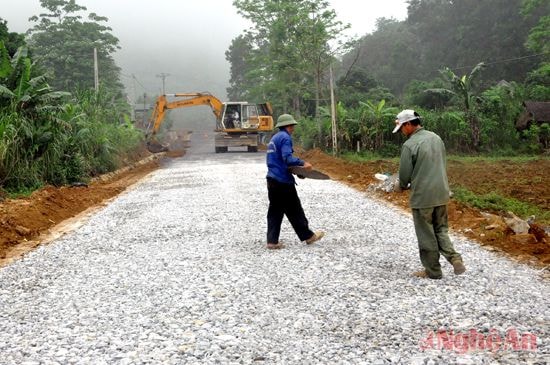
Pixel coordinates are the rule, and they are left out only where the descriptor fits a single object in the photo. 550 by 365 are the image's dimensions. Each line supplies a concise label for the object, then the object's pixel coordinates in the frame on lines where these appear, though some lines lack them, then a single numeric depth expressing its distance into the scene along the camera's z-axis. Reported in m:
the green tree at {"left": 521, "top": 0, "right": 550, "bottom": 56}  33.03
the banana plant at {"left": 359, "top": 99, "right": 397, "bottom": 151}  24.23
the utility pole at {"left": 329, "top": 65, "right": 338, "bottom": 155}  22.23
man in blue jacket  7.63
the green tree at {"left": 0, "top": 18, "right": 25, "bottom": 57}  20.17
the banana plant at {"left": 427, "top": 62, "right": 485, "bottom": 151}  25.20
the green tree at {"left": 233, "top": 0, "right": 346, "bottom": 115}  27.55
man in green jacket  5.84
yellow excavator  32.38
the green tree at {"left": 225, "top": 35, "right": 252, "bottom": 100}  77.19
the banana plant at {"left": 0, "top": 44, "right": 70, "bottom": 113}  14.12
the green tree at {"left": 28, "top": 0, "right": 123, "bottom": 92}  44.66
